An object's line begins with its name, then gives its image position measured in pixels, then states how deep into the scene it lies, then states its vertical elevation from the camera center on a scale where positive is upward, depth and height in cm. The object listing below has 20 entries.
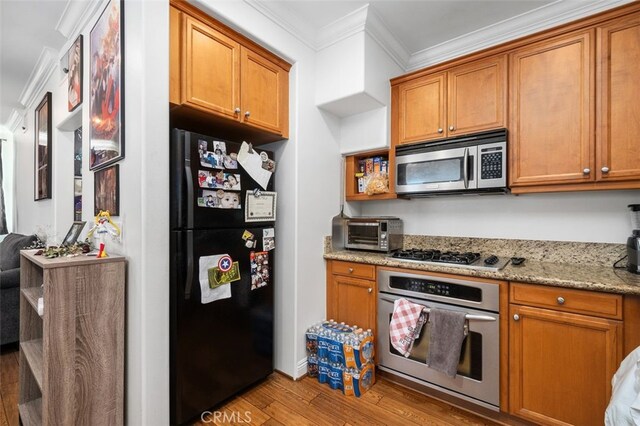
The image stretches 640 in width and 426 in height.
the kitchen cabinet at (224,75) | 156 +87
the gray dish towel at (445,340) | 170 -80
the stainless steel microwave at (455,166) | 193 +34
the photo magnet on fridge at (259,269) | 193 -40
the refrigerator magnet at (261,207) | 189 +4
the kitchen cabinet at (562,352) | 137 -74
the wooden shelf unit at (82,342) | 126 -62
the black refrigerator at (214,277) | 154 -40
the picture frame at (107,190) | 161 +14
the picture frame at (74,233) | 196 -15
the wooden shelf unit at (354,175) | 251 +35
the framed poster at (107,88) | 155 +77
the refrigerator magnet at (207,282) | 161 -41
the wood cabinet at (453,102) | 198 +85
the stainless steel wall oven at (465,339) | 165 -78
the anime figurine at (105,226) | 156 -8
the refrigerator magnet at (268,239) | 200 -20
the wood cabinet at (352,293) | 214 -66
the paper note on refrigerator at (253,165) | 184 +32
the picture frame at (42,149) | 307 +74
